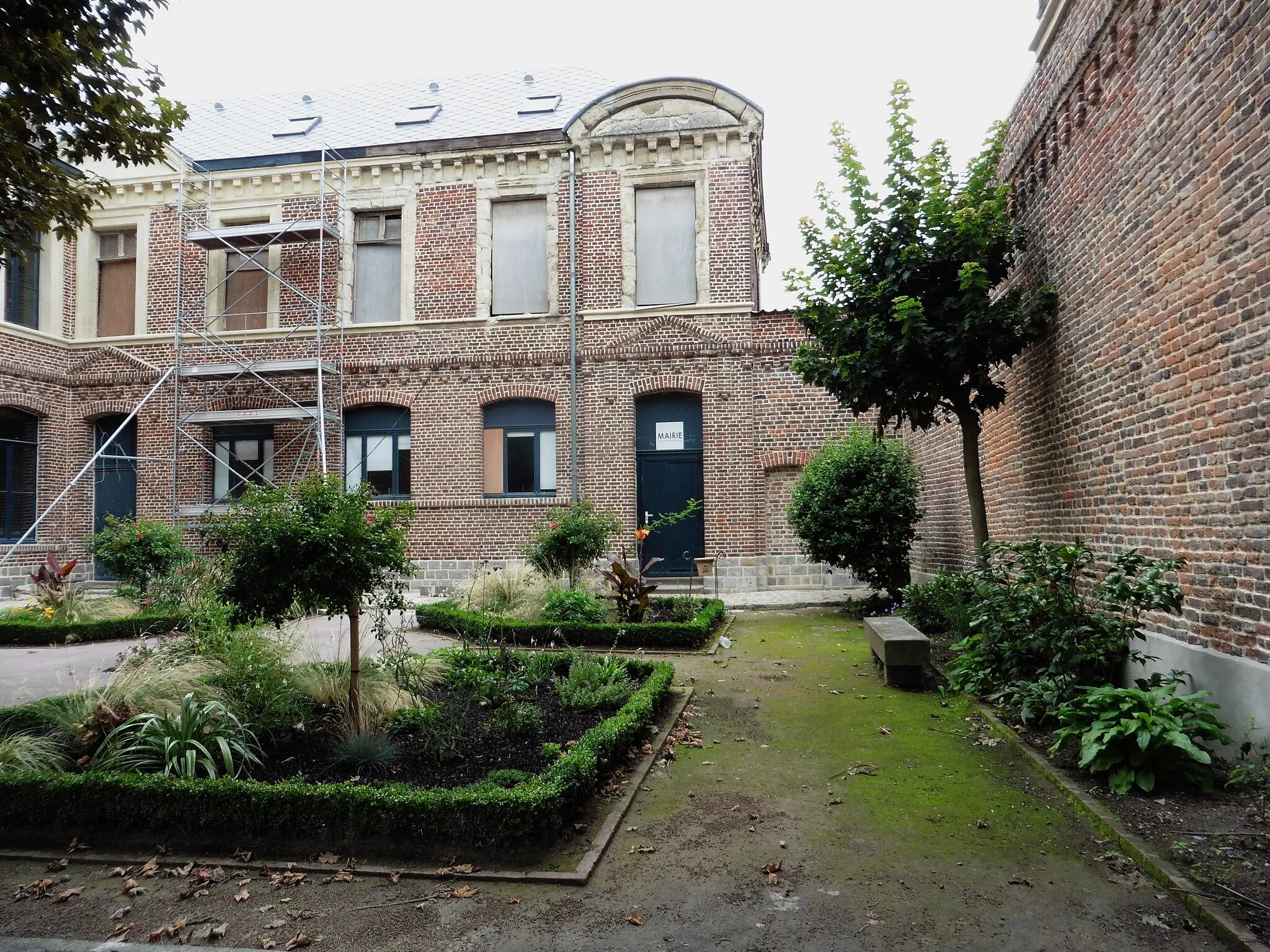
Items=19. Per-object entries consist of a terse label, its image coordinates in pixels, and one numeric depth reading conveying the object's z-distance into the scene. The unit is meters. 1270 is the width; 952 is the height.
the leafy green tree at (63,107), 4.90
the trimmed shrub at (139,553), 11.72
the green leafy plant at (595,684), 6.11
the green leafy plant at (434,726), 4.88
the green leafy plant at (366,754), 4.66
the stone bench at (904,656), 7.04
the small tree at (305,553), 4.91
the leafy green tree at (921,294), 7.79
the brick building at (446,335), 15.04
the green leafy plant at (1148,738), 4.42
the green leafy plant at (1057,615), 5.26
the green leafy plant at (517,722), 5.31
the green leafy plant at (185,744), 4.41
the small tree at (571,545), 11.23
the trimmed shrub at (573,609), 9.80
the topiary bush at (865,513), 11.27
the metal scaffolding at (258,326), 15.88
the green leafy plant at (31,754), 4.47
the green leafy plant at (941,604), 8.46
